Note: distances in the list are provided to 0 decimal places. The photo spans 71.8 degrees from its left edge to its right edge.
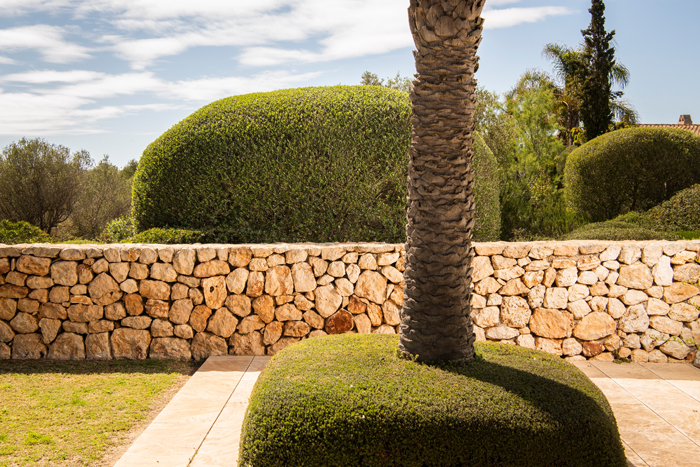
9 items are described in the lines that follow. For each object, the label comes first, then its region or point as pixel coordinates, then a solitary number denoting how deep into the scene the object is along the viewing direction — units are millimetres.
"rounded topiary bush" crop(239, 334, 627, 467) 2781
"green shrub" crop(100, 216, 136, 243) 7486
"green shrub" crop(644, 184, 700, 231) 8359
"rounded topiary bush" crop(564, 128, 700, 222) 10102
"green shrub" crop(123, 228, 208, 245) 6262
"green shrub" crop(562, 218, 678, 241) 7000
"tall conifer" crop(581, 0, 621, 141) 21062
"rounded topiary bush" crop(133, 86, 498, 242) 6750
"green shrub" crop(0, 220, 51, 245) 6418
